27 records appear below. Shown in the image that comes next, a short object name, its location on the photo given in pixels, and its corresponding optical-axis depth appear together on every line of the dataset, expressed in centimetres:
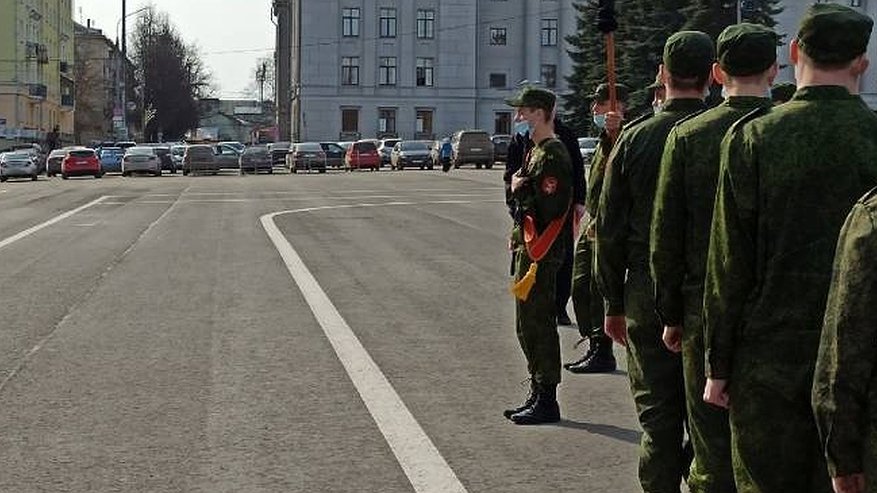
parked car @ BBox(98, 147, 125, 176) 6234
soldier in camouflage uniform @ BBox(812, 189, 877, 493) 279
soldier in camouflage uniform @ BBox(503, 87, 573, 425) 697
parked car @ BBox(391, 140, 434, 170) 6656
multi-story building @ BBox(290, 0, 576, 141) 9519
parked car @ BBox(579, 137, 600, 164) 6052
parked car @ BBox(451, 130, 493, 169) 6450
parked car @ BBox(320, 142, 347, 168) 6801
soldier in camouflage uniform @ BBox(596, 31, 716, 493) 487
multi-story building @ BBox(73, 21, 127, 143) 13688
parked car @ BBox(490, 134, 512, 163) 6800
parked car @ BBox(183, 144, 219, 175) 6116
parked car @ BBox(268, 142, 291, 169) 7294
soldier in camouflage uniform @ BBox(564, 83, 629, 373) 849
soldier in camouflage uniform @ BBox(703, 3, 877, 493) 345
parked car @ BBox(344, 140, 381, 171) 6656
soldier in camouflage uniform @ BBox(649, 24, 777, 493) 417
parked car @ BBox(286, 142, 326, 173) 6431
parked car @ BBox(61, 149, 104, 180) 5722
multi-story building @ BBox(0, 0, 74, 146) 9025
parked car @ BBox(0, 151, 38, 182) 5550
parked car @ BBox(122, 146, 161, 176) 5897
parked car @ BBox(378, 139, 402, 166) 7225
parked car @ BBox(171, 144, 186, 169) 6612
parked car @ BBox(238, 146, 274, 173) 6200
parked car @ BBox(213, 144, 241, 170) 6215
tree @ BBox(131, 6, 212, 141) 13525
